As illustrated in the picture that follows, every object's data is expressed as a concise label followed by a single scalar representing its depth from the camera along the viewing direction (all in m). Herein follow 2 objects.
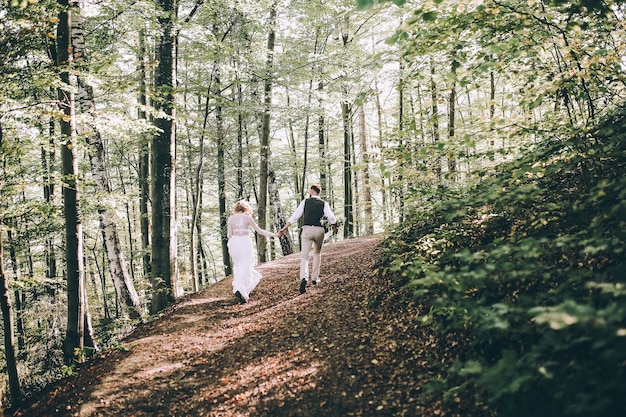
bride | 8.48
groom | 7.74
